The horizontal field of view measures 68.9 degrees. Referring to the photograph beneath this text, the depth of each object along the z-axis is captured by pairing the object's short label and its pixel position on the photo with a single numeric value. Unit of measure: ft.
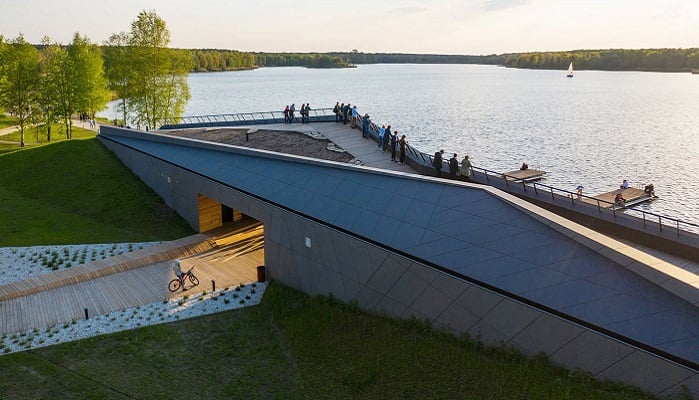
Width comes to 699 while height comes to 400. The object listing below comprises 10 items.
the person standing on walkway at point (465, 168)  68.23
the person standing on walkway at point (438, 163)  69.05
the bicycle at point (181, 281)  58.54
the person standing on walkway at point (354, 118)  108.27
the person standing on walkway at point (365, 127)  97.45
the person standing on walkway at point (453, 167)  68.49
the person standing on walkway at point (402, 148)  77.08
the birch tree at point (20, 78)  142.61
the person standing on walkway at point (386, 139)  84.64
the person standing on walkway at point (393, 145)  79.61
